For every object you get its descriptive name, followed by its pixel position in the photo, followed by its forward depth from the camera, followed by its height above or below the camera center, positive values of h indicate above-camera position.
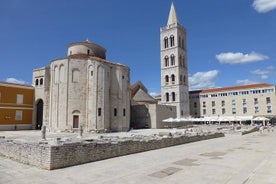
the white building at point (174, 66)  73.12 +15.23
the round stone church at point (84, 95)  37.44 +3.00
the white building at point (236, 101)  76.50 +3.63
